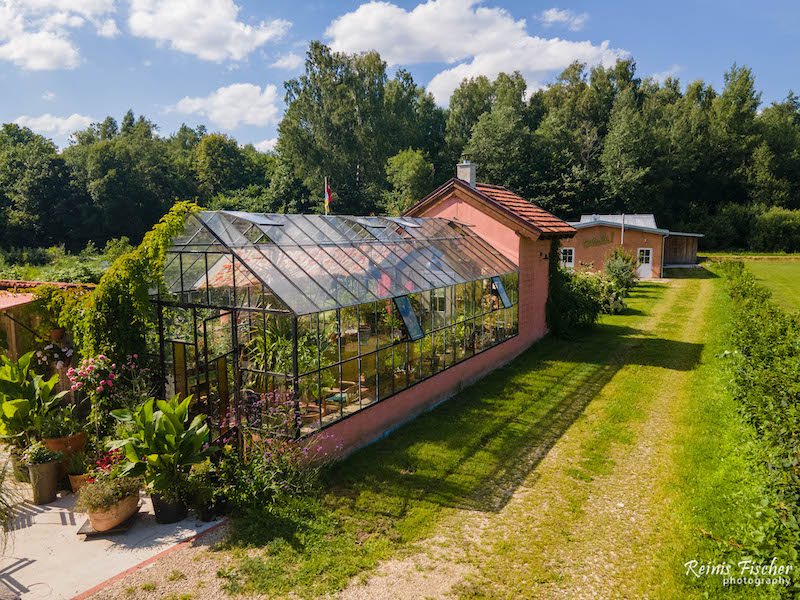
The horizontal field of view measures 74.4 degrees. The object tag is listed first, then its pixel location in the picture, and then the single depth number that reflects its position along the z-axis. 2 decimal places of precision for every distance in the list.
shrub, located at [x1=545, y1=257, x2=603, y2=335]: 17.70
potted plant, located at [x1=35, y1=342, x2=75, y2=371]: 9.19
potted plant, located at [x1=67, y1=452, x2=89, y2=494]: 7.67
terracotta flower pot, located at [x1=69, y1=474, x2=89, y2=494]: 7.58
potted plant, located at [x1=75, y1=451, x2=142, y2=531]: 6.45
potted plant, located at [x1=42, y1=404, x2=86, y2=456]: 7.79
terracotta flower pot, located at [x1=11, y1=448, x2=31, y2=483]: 7.90
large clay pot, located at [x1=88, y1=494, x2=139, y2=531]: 6.50
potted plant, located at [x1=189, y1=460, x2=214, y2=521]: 6.93
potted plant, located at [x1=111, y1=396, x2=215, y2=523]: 6.64
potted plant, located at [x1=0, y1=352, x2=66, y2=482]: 7.77
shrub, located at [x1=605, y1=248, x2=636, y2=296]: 27.92
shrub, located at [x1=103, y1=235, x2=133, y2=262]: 24.25
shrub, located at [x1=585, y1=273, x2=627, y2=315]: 22.38
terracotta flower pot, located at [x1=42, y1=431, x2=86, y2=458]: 7.75
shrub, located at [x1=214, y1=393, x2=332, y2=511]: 7.17
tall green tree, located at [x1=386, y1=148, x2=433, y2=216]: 43.69
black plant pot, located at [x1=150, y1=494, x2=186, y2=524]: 6.81
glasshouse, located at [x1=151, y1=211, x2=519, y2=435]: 8.39
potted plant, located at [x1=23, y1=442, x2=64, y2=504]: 7.33
